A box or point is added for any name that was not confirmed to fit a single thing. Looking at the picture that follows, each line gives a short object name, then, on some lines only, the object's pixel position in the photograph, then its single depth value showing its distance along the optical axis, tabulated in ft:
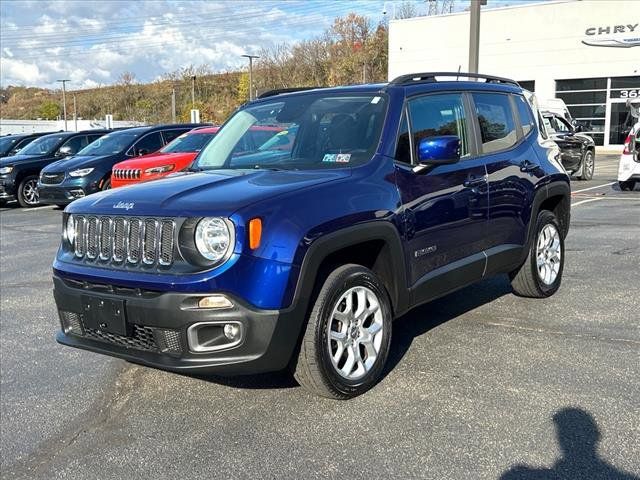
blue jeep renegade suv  10.82
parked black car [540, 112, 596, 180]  56.18
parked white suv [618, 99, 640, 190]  47.09
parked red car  38.14
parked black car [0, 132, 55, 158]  64.13
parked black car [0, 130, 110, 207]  50.98
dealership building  110.93
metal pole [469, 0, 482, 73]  59.00
